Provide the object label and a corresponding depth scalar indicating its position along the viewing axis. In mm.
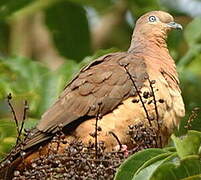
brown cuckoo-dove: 10914
